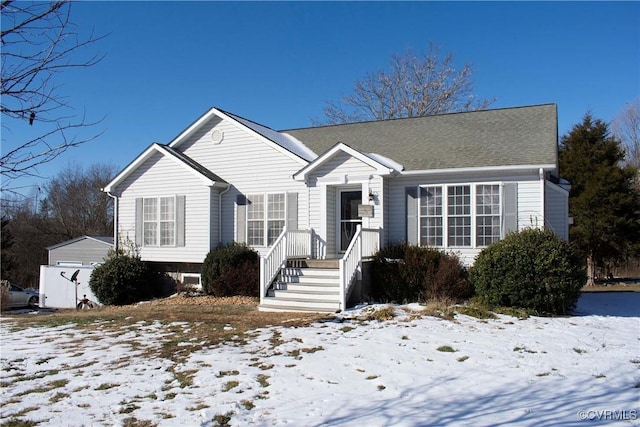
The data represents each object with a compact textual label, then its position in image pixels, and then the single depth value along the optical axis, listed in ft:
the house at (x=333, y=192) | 44.50
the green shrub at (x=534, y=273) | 37.06
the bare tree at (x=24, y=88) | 13.78
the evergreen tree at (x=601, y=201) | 84.23
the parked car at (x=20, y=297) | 82.53
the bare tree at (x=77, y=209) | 154.30
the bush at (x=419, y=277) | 41.57
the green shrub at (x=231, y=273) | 50.55
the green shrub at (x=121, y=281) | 54.65
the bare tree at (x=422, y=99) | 109.60
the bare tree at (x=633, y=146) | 131.85
